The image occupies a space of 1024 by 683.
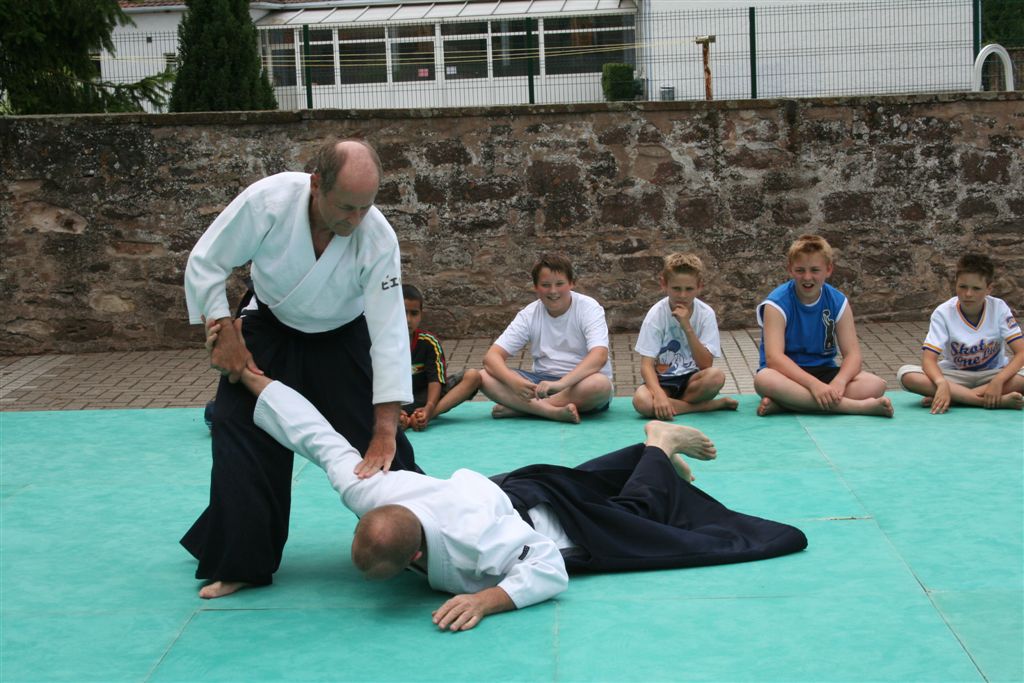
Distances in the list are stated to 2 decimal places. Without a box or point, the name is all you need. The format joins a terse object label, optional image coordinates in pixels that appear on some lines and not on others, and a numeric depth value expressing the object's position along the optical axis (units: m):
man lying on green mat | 3.46
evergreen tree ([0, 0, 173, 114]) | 9.96
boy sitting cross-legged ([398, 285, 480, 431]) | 6.41
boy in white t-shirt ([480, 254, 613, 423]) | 6.35
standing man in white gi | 3.71
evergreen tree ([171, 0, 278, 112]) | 10.98
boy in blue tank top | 6.23
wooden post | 9.60
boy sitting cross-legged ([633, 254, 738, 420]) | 6.33
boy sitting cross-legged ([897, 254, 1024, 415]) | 6.22
